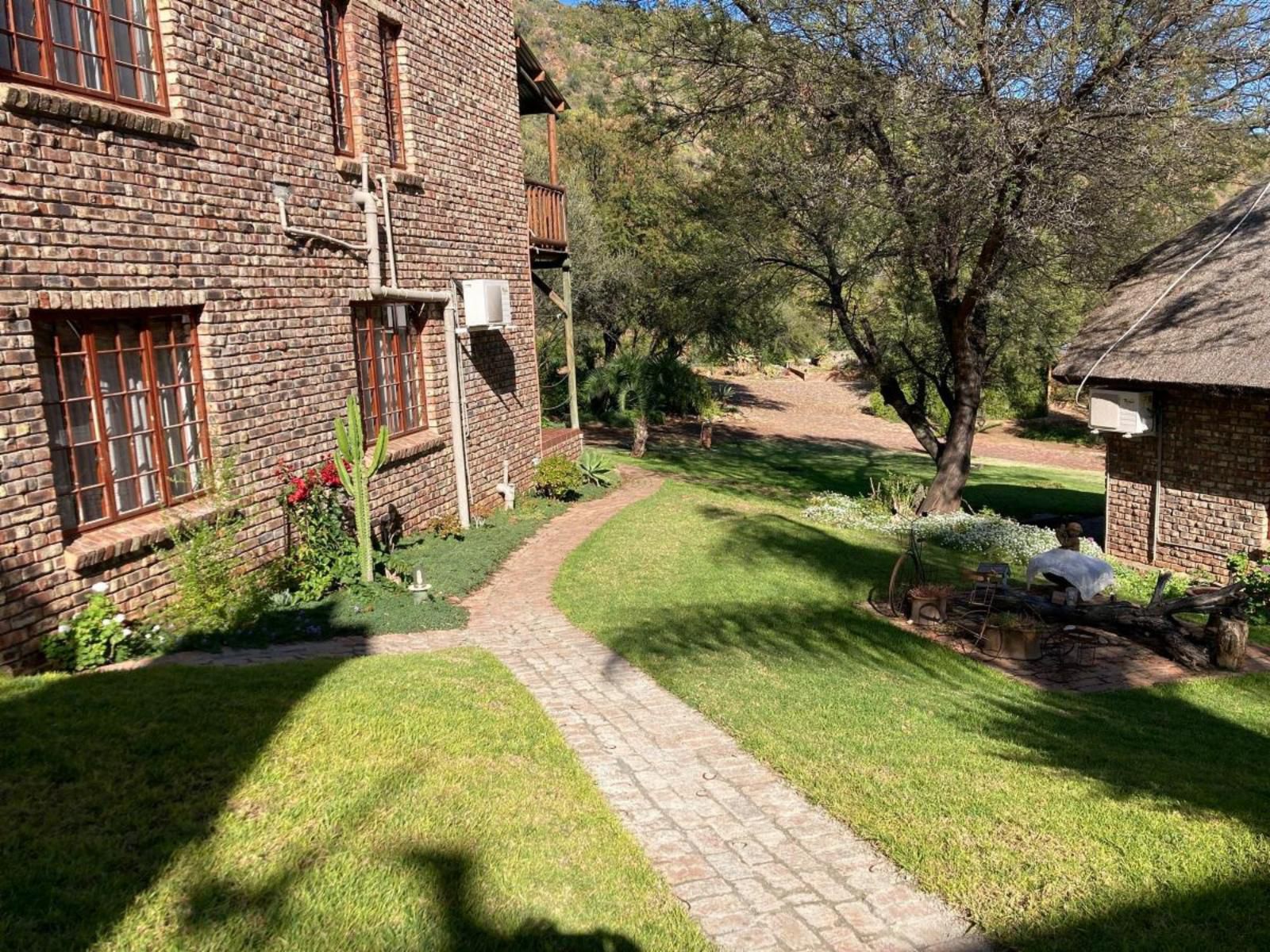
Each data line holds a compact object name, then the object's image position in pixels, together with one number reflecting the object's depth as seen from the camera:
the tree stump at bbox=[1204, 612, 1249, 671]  9.23
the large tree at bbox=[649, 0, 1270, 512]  12.56
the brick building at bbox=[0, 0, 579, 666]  6.91
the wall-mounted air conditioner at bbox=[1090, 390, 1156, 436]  13.21
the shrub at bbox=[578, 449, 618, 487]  17.67
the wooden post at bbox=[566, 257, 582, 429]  17.67
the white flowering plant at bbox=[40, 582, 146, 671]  6.98
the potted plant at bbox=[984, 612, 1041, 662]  9.48
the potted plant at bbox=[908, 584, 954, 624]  10.29
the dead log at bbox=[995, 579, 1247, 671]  9.40
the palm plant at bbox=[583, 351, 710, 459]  30.45
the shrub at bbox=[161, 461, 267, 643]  8.02
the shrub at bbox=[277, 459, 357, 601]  9.67
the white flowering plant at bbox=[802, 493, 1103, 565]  14.63
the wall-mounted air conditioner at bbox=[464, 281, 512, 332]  13.33
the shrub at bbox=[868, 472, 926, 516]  17.23
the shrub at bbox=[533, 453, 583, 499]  15.91
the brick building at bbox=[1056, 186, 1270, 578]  12.37
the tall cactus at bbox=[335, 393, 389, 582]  9.90
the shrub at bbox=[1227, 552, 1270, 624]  11.52
